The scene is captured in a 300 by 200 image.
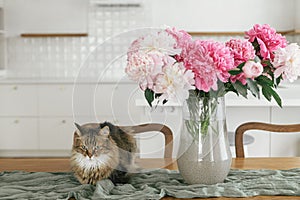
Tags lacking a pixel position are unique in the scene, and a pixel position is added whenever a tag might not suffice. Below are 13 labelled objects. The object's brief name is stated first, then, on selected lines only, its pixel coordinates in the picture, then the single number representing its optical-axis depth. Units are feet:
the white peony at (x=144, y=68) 6.89
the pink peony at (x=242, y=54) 7.11
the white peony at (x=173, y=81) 6.86
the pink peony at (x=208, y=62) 6.90
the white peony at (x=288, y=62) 7.22
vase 7.37
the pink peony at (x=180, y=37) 7.11
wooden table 8.38
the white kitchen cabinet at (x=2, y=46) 24.38
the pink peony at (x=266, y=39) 7.33
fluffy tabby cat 7.27
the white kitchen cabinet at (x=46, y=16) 24.41
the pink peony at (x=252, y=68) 6.99
